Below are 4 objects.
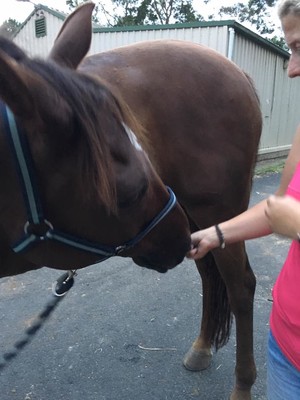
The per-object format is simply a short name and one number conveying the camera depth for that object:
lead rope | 1.61
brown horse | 0.98
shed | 7.05
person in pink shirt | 0.91
